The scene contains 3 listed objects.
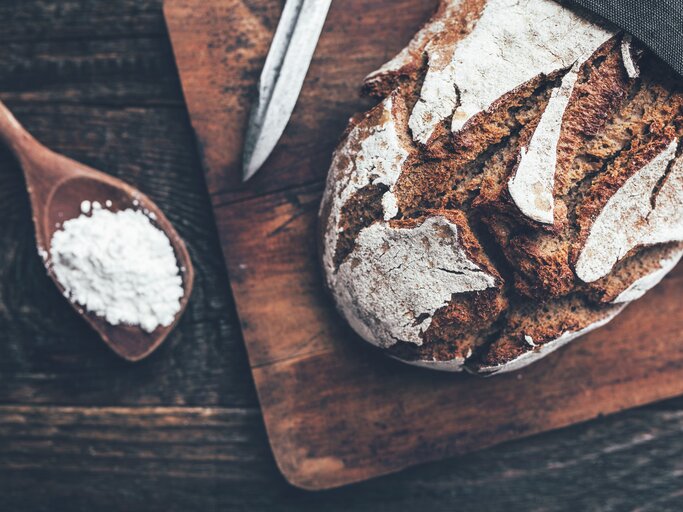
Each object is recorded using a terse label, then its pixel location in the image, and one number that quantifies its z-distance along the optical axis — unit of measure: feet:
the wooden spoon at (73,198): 1.28
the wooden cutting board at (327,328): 1.27
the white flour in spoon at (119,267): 1.25
